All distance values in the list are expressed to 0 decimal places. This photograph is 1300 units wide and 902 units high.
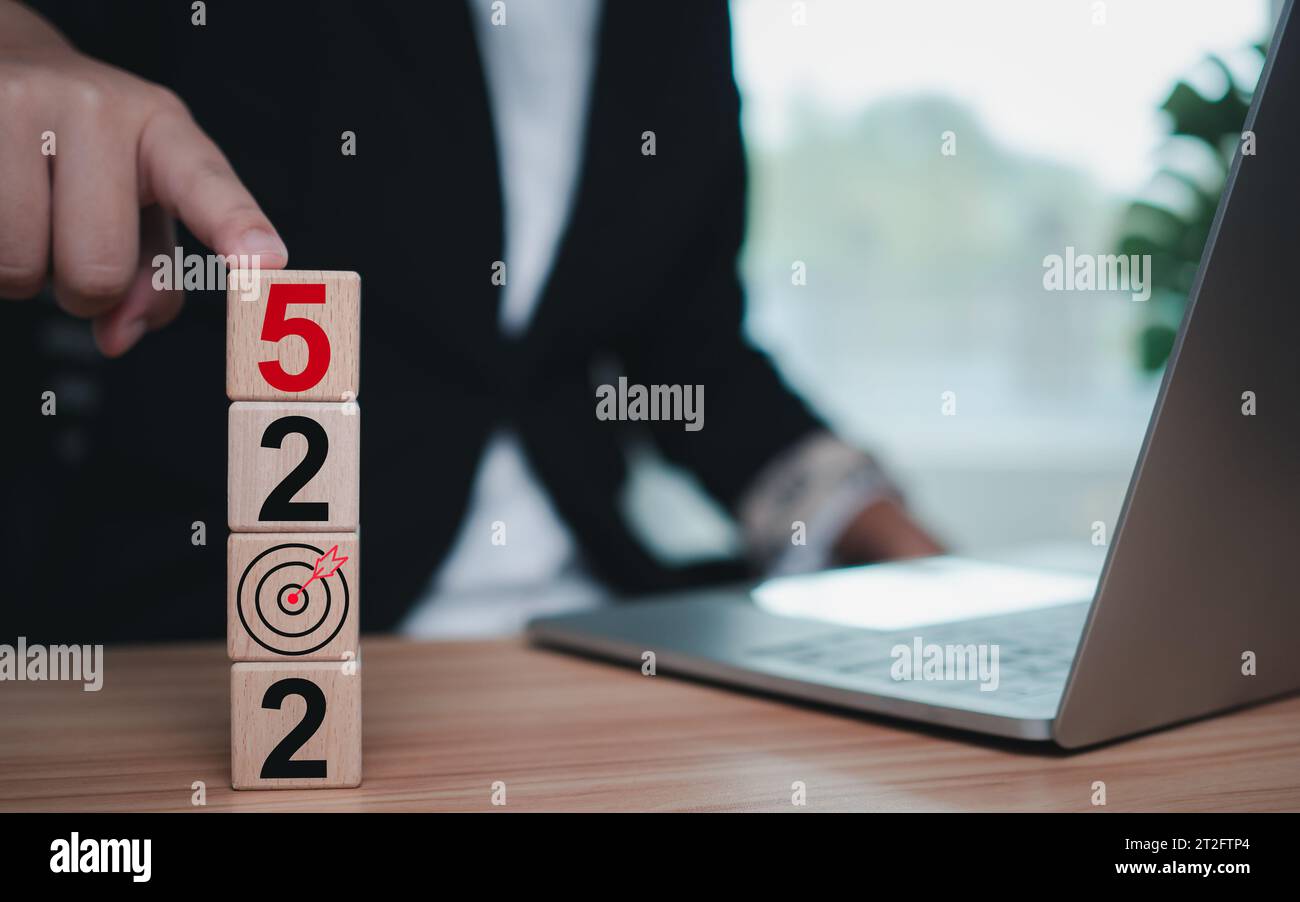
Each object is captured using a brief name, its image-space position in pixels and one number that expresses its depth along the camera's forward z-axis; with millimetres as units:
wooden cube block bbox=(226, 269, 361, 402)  509
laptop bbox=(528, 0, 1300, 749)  522
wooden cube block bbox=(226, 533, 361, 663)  515
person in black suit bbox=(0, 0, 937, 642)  1134
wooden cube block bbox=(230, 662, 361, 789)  512
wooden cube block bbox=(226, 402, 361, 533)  513
